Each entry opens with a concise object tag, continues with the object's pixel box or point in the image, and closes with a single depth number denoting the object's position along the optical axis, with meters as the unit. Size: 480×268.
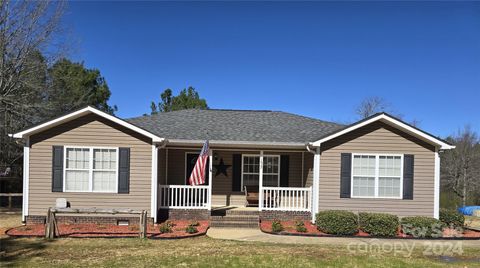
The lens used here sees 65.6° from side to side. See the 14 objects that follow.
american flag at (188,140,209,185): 11.97
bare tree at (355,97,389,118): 40.98
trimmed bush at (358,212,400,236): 11.61
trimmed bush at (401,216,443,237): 11.62
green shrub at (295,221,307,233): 11.70
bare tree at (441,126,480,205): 33.69
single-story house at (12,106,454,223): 12.20
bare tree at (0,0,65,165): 17.06
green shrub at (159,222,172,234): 11.12
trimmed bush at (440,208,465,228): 12.84
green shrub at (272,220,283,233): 11.68
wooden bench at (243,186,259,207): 14.34
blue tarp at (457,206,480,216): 22.95
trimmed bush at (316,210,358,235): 11.60
